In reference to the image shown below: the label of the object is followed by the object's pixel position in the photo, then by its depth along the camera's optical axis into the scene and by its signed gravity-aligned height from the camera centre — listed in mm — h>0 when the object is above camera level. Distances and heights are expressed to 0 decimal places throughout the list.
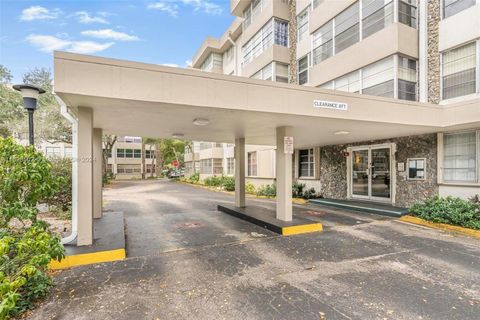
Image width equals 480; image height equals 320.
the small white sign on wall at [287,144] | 6992 +420
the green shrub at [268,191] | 14670 -1805
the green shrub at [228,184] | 19359 -1805
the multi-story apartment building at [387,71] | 7863 +3296
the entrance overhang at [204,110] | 4211 +1041
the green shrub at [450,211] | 6758 -1455
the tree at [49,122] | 17844 +2725
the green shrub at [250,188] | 16875 -1873
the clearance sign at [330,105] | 5715 +1244
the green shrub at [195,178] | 27717 -1925
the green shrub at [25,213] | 3078 -707
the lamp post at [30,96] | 5412 +1390
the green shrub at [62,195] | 9227 -1268
